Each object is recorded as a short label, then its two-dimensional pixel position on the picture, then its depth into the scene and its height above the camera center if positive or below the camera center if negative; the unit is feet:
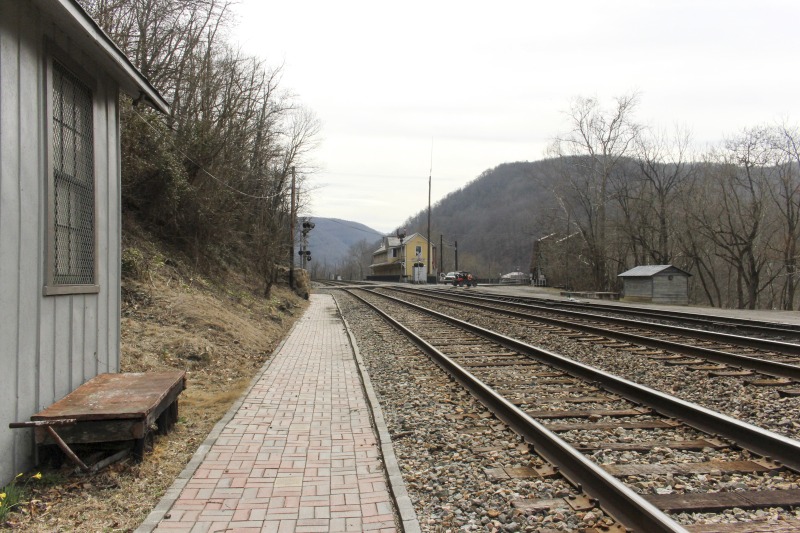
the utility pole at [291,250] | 87.10 +3.71
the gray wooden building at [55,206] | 13.79 +1.92
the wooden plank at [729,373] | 26.76 -4.60
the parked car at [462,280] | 179.27 -2.00
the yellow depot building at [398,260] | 224.51 +8.22
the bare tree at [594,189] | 142.20 +21.22
